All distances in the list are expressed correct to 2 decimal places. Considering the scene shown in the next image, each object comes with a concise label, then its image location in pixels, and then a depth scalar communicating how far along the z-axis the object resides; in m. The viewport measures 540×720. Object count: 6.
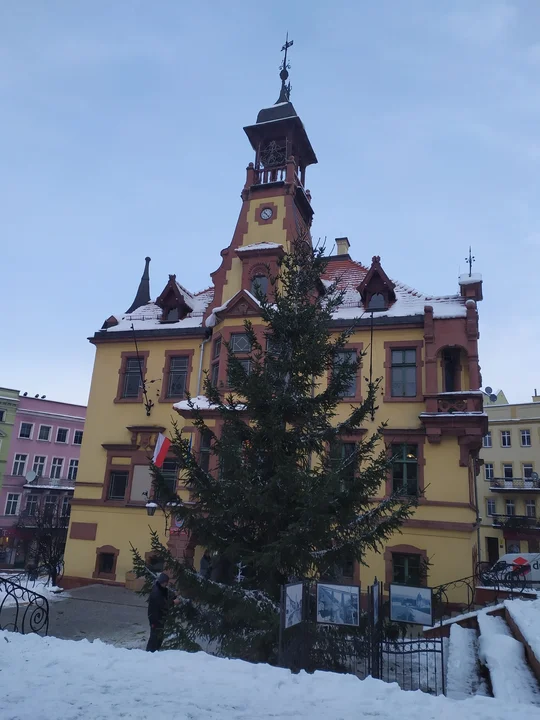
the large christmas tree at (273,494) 10.40
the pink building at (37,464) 44.16
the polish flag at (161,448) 19.06
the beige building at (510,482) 43.97
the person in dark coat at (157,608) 11.10
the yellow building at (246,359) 19.67
